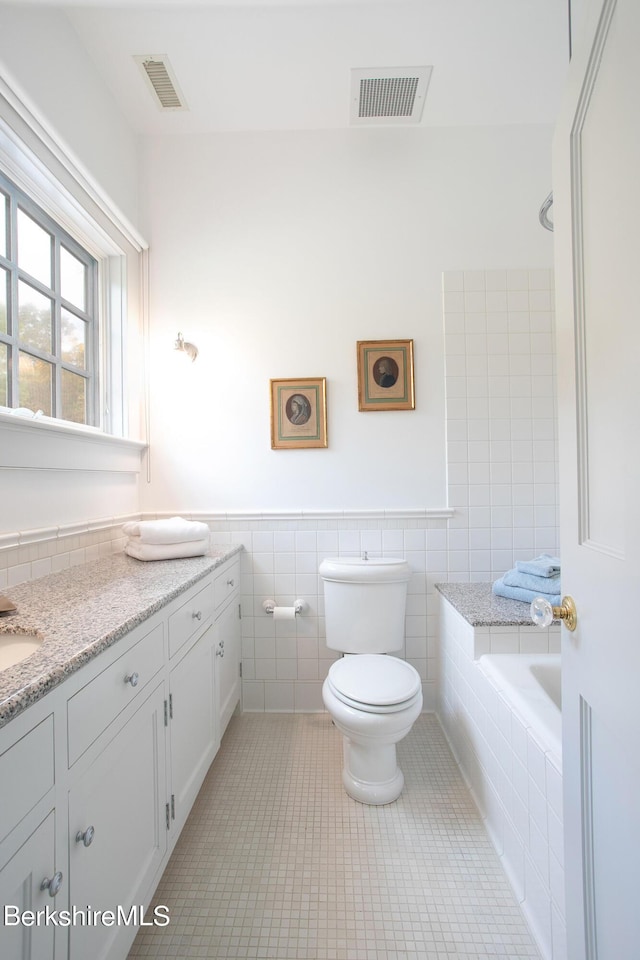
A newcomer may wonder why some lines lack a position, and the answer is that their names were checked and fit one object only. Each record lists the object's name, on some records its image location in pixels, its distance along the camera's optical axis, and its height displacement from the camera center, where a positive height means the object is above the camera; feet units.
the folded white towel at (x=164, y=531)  5.21 -0.59
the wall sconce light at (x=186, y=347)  6.31 +2.24
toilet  4.37 -2.32
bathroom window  4.51 +2.25
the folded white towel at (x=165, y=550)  5.17 -0.85
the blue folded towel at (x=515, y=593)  5.14 -1.50
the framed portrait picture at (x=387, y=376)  6.46 +1.77
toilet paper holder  6.15 -1.94
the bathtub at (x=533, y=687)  3.28 -2.04
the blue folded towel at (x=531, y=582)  5.15 -1.33
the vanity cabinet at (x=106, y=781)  1.88 -1.90
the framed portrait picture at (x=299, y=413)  6.47 +1.18
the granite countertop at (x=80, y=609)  2.00 -0.98
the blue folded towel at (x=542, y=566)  5.25 -1.12
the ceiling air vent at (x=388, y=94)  5.48 +5.69
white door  1.68 +0.07
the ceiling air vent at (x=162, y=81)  5.34 +5.74
